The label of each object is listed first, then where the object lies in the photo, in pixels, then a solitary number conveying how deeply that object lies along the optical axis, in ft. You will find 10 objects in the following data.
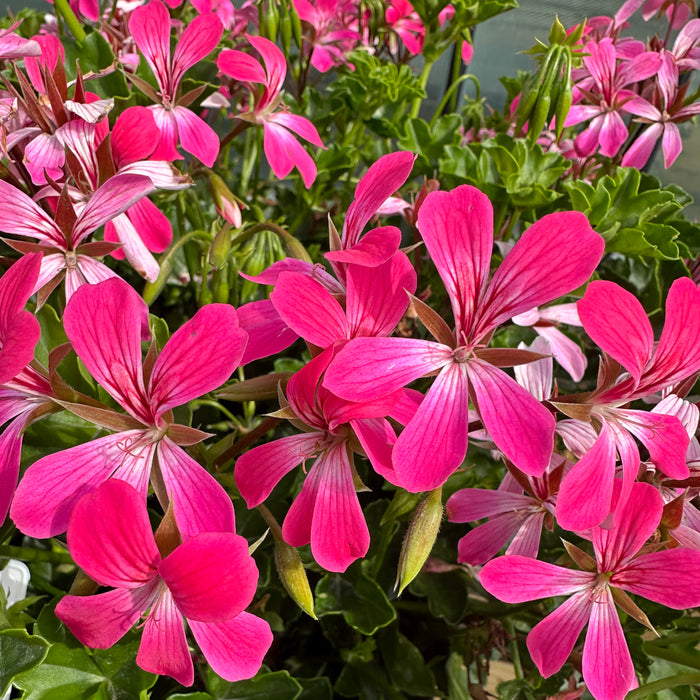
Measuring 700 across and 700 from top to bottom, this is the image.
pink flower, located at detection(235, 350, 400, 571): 0.78
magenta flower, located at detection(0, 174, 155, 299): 0.87
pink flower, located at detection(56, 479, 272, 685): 0.74
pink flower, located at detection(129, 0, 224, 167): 1.03
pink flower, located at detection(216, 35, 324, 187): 1.10
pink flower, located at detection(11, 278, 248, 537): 0.78
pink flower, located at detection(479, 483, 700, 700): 0.81
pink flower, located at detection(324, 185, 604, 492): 0.76
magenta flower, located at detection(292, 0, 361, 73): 1.51
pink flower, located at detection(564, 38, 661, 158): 1.26
